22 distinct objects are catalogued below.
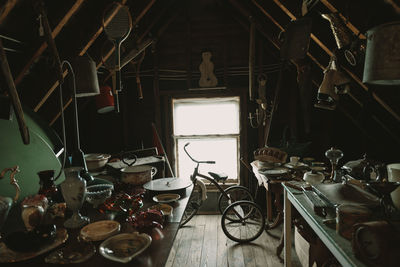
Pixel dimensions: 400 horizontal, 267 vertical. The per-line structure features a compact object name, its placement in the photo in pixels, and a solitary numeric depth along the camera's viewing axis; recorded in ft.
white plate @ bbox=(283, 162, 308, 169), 9.63
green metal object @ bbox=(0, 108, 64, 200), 5.93
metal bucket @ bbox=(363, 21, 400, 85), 4.24
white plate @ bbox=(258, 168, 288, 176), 9.06
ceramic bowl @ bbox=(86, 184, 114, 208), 5.59
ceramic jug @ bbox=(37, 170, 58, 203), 4.93
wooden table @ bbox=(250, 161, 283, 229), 8.97
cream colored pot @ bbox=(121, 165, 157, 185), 6.75
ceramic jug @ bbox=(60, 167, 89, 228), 4.53
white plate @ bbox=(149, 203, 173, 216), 5.19
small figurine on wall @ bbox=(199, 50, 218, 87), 13.12
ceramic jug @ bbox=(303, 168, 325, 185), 6.24
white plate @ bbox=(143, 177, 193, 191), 6.44
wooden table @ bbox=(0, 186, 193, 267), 3.58
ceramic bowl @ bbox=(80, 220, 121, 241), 4.15
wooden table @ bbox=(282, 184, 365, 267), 3.40
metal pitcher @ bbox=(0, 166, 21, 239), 3.91
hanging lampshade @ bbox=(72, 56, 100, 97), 6.34
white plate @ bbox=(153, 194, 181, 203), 5.89
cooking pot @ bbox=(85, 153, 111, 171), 9.57
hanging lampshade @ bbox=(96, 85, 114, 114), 10.82
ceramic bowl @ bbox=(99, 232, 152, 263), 3.67
